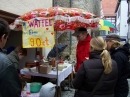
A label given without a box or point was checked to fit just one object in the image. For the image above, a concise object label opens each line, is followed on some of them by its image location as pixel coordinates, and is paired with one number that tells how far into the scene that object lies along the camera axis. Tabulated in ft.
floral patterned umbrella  10.89
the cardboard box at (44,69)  14.76
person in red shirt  12.09
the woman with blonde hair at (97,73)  7.24
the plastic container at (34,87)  14.11
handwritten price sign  10.31
